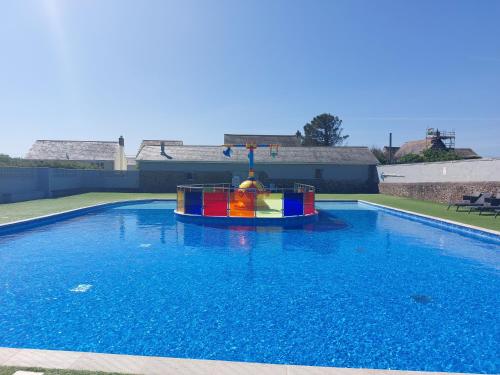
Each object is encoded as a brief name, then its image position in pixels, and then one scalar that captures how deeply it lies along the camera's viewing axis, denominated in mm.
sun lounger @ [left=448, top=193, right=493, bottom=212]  18766
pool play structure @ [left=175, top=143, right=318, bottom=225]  16156
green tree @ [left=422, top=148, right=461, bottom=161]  45812
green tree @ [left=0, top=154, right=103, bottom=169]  35562
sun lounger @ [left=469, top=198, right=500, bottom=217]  17803
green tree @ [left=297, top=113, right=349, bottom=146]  77375
